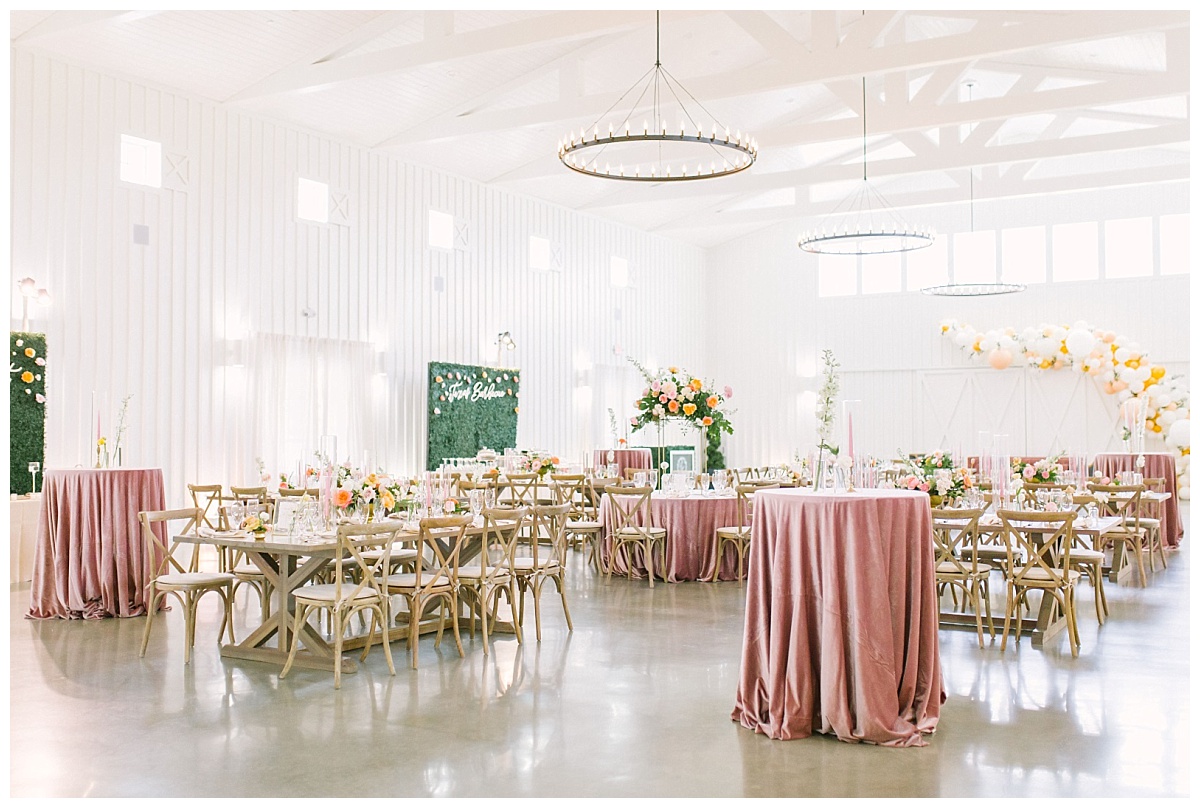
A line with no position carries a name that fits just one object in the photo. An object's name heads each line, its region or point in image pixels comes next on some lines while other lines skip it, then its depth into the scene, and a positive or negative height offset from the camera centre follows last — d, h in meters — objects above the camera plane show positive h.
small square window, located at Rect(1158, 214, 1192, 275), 16.80 +2.91
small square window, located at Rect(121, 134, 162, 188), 10.63 +2.73
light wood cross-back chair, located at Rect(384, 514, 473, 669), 6.18 -0.86
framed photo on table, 18.81 -0.38
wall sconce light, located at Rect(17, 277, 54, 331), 9.51 +1.26
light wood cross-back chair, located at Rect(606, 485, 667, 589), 9.32 -0.81
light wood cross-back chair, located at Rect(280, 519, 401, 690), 5.76 -0.86
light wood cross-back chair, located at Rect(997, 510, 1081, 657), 6.40 -0.82
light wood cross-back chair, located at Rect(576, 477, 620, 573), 9.91 -0.84
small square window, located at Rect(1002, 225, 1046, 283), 17.86 +2.92
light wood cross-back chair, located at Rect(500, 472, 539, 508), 10.51 -0.56
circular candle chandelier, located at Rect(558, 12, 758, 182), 9.09 +3.57
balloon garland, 15.61 +1.12
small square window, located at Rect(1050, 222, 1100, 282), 17.48 +2.89
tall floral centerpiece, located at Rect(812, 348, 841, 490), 5.18 +0.02
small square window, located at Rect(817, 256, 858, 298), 19.53 +2.84
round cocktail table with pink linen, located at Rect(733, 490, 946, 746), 4.62 -0.81
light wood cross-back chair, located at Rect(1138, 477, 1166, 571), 10.19 -0.87
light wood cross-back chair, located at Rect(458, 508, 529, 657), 6.52 -0.86
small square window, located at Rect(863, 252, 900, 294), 19.09 +2.81
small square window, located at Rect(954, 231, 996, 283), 18.19 +2.94
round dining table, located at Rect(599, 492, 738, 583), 9.50 -0.89
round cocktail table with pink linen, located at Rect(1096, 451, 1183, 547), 12.36 -0.47
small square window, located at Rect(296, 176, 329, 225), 12.48 +2.73
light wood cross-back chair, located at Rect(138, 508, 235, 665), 6.39 -0.87
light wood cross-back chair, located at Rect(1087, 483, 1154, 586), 9.27 -0.73
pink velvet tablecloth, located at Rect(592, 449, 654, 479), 14.84 -0.34
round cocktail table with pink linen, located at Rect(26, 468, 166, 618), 7.72 -0.81
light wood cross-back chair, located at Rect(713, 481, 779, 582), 9.17 -0.84
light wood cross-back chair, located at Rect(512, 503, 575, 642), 6.95 -0.85
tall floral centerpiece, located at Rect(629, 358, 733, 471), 9.91 +0.28
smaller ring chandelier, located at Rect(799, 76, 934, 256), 17.92 +3.71
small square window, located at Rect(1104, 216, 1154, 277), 17.06 +2.90
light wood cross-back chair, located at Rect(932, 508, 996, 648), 6.74 -0.84
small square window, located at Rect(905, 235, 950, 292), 18.61 +2.87
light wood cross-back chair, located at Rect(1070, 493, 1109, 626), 6.98 -0.84
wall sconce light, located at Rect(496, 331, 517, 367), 15.20 +1.29
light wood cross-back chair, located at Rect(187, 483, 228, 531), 7.85 -0.62
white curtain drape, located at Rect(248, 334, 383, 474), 12.08 +0.45
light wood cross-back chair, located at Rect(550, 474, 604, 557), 9.91 -0.82
